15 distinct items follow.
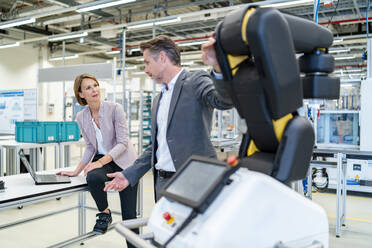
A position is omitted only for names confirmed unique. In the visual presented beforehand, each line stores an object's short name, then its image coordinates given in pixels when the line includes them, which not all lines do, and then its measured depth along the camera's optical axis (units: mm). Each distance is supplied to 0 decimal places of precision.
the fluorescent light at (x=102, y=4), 5584
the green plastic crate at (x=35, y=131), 4777
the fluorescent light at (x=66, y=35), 7707
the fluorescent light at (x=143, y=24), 6811
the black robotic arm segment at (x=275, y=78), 893
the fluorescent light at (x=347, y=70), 14620
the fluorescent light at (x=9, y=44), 8509
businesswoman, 2428
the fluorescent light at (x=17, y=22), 6608
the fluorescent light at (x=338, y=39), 8359
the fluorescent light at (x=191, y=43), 8891
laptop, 2246
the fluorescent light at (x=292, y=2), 5156
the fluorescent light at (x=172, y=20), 6432
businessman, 1678
